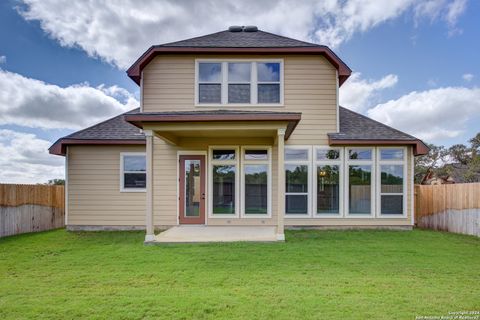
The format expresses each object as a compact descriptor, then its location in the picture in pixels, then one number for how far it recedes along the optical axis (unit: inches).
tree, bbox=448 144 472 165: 1119.0
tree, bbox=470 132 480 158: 1014.4
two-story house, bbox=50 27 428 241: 365.4
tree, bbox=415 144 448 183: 1179.3
